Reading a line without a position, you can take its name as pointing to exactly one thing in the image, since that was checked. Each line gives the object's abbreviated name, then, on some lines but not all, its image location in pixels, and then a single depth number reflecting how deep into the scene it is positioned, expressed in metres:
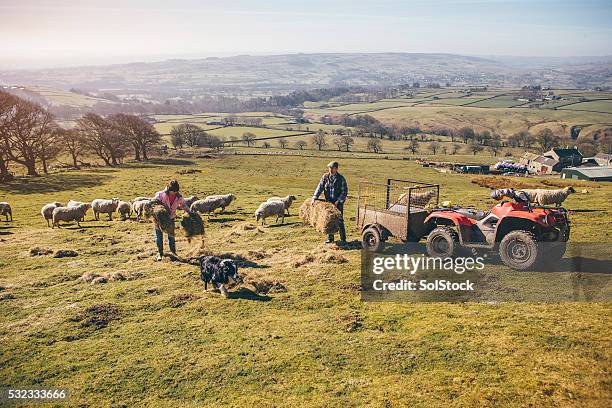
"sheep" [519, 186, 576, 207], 22.50
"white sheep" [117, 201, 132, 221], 25.98
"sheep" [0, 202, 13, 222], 25.52
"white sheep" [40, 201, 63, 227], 24.33
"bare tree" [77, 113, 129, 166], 60.50
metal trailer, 13.25
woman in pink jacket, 14.52
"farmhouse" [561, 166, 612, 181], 59.28
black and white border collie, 11.67
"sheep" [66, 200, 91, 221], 24.03
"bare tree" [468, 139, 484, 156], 110.81
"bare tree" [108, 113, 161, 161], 66.44
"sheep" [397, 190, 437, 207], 14.44
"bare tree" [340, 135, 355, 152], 106.59
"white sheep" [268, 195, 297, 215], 24.43
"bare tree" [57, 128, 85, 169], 55.16
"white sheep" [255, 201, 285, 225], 21.58
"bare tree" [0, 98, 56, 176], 43.25
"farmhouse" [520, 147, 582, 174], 83.69
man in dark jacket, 15.18
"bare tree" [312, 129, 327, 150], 108.59
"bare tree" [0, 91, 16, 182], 42.10
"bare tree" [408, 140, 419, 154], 106.65
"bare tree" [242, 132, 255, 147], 110.91
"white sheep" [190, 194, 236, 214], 25.00
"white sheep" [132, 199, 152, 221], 24.94
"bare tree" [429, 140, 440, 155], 107.82
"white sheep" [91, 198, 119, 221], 26.11
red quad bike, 11.19
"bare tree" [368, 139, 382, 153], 103.26
